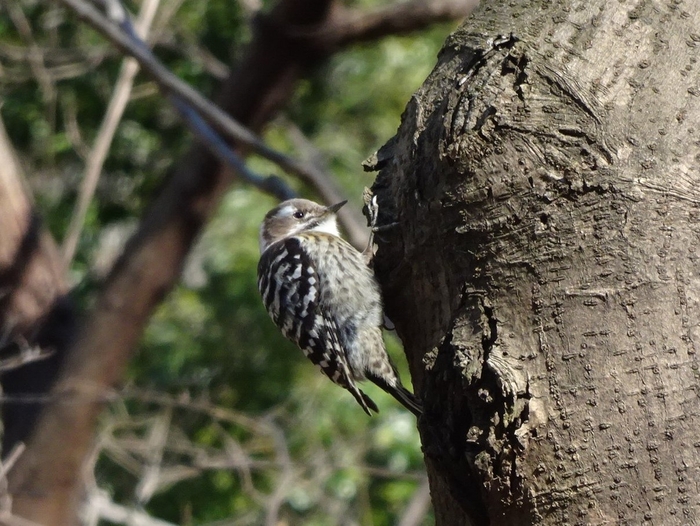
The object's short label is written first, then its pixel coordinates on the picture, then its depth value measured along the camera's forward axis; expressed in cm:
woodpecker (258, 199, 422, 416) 846
